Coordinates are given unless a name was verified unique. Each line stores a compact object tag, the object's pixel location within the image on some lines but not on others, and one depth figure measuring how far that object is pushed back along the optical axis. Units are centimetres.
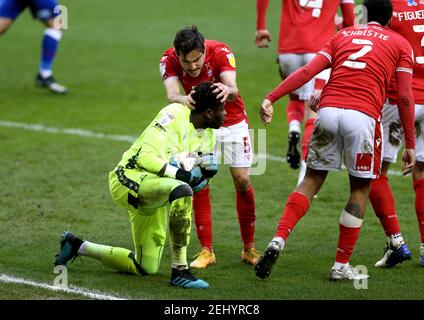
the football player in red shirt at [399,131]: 1564
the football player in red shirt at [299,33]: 2098
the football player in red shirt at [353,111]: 1410
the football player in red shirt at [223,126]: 1502
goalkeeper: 1370
